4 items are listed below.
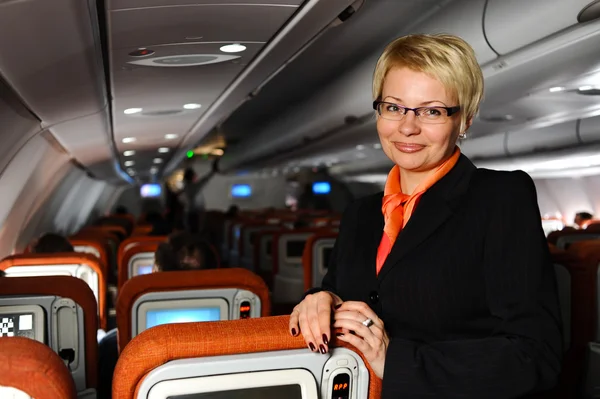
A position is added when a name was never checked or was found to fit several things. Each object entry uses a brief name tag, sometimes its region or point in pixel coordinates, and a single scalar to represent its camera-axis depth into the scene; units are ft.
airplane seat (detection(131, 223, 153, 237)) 37.87
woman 5.48
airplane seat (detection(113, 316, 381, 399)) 5.17
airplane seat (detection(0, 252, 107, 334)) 16.52
